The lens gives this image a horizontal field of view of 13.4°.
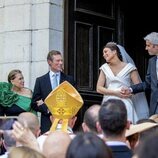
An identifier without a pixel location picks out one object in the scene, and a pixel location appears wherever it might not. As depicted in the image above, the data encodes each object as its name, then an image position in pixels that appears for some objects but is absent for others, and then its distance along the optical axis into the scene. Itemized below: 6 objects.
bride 9.16
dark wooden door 10.23
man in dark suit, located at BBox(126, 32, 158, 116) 8.79
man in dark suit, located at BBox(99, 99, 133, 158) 4.37
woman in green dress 9.20
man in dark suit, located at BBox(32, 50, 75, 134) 9.11
